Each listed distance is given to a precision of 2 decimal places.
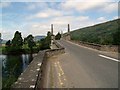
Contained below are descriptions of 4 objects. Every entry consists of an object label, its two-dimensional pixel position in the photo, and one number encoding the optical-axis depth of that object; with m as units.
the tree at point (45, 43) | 64.53
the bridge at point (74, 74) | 3.62
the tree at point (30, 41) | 72.20
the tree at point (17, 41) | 68.24
